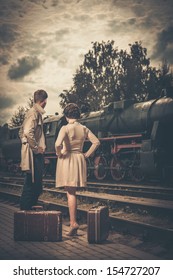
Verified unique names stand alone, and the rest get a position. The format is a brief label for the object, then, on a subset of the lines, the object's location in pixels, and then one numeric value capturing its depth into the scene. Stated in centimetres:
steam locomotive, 1123
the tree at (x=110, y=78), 2408
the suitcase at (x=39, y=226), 428
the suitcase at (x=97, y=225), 416
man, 436
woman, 443
